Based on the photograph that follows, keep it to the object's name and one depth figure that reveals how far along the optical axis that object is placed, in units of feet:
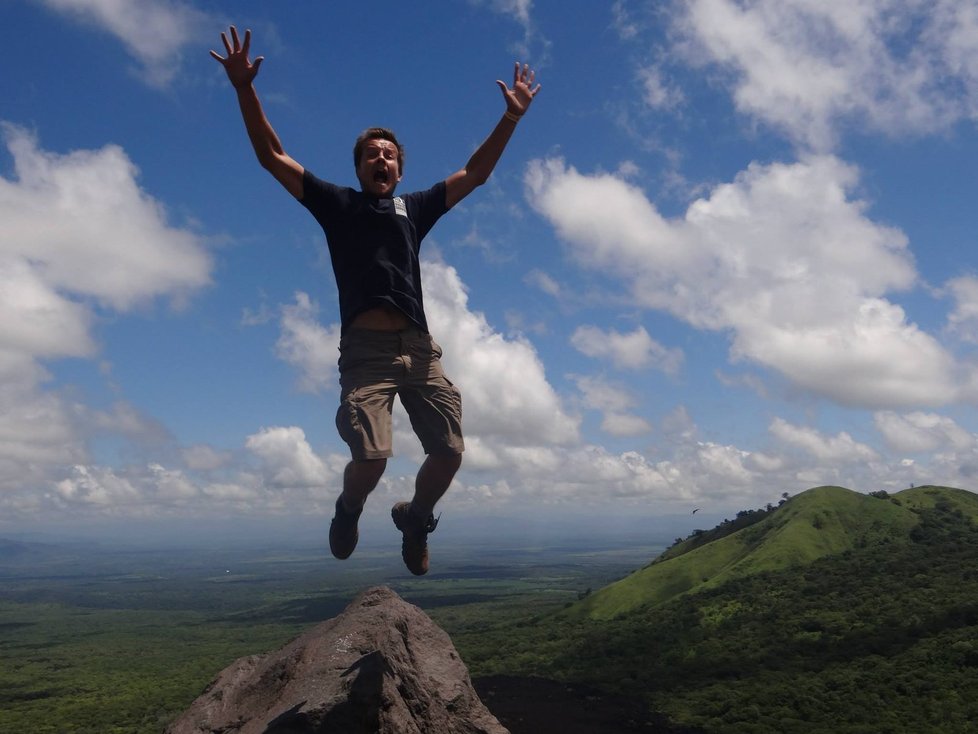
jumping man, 22.40
